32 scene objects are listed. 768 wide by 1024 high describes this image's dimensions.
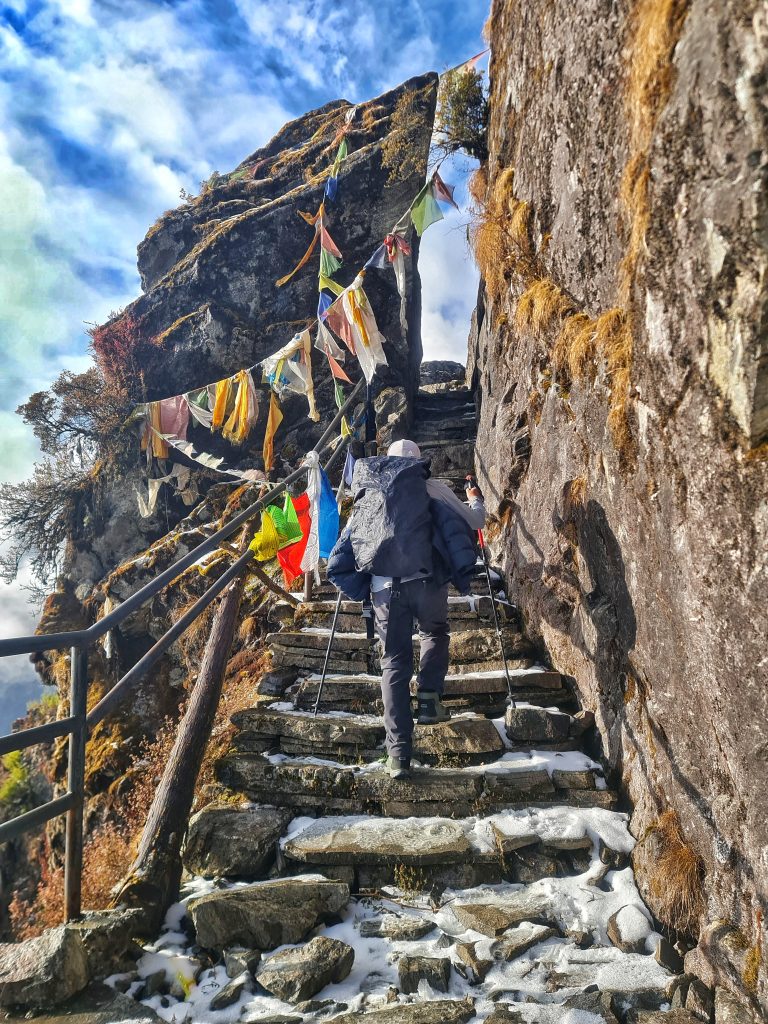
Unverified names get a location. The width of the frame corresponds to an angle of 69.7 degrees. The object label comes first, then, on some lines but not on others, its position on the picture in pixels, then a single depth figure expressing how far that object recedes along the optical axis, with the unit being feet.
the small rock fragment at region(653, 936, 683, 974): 8.85
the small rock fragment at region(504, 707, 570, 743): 14.14
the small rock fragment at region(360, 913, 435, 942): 9.58
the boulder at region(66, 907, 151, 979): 8.61
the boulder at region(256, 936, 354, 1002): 8.32
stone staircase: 8.38
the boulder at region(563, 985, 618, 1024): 7.80
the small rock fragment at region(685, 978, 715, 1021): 7.82
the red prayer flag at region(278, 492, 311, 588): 24.32
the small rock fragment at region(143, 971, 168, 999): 8.47
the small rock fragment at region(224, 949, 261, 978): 8.84
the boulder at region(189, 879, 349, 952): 9.39
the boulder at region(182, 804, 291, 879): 11.32
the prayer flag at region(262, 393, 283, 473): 36.30
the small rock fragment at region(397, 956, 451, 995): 8.46
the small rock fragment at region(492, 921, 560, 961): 9.07
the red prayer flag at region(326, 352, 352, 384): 35.35
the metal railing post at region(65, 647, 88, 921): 9.72
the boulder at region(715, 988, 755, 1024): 7.40
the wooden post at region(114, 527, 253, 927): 10.24
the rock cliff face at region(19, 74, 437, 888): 51.11
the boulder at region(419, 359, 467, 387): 76.42
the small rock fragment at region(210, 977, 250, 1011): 8.29
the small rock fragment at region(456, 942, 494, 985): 8.66
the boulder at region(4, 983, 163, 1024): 7.72
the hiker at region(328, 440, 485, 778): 13.41
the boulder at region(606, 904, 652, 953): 9.31
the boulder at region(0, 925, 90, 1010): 7.76
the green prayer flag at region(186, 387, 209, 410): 35.53
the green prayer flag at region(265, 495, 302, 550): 23.98
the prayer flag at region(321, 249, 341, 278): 45.44
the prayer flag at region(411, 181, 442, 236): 34.24
